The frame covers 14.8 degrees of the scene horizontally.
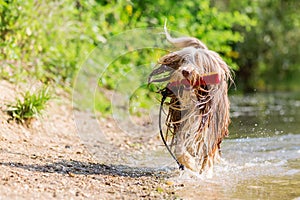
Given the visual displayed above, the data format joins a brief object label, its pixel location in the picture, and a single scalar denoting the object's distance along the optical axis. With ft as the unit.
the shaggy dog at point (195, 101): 32.41
